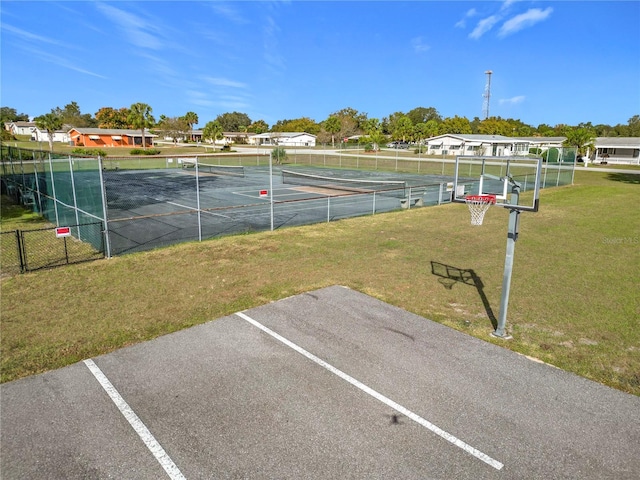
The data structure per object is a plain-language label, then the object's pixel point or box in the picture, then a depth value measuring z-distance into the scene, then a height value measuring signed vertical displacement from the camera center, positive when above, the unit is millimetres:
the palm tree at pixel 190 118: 106962 +8637
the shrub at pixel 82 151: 57831 +91
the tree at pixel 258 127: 134500 +8121
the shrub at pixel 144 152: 60094 +8
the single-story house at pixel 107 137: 83688 +2926
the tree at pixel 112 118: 110500 +9017
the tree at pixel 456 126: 98744 +6550
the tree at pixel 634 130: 93744 +5613
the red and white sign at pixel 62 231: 11164 -2106
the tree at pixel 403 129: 100250 +5813
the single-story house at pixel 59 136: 97994 +3668
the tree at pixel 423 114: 144500 +13441
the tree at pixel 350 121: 114312 +9045
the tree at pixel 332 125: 104938 +6909
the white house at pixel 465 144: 54406 +1557
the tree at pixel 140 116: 80438 +6766
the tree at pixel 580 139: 64125 +2383
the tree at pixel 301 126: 126375 +8035
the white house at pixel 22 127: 126594 +7151
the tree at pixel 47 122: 78875 +5529
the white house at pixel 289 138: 103750 +3656
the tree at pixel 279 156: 51912 -395
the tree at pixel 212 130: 89344 +4689
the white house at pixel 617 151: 64500 +577
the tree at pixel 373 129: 88000 +5548
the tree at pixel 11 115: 141900 +12971
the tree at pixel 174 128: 95062 +5611
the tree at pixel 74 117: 118038 +10921
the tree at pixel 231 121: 152000 +11231
